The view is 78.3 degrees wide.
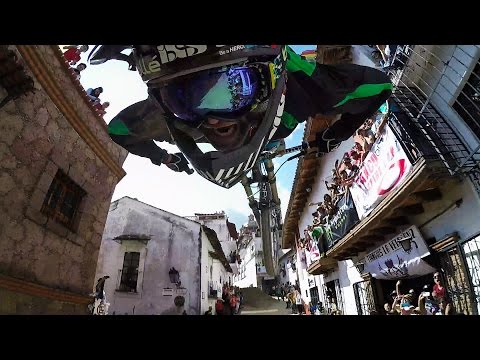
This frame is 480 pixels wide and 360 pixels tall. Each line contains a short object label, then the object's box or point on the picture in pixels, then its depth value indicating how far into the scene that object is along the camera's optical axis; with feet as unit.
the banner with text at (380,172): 18.99
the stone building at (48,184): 18.24
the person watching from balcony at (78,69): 24.33
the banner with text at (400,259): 22.69
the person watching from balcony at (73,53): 23.04
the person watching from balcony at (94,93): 26.69
